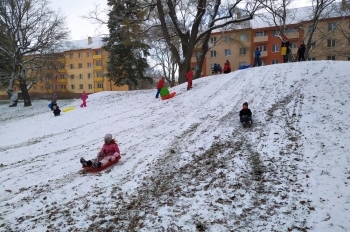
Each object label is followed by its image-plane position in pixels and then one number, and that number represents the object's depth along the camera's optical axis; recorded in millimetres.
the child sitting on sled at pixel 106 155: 7492
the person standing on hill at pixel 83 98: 20672
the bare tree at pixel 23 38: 27234
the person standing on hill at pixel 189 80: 18000
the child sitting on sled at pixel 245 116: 9748
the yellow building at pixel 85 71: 61594
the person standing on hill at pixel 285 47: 19328
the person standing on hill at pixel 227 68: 21688
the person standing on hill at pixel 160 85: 18353
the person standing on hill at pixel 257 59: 20872
